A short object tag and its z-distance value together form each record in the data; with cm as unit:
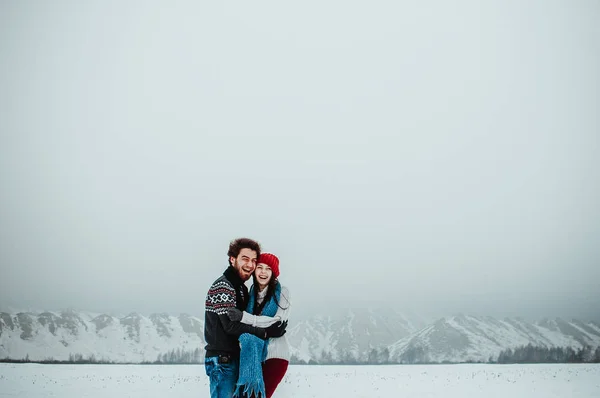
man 452
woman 446
